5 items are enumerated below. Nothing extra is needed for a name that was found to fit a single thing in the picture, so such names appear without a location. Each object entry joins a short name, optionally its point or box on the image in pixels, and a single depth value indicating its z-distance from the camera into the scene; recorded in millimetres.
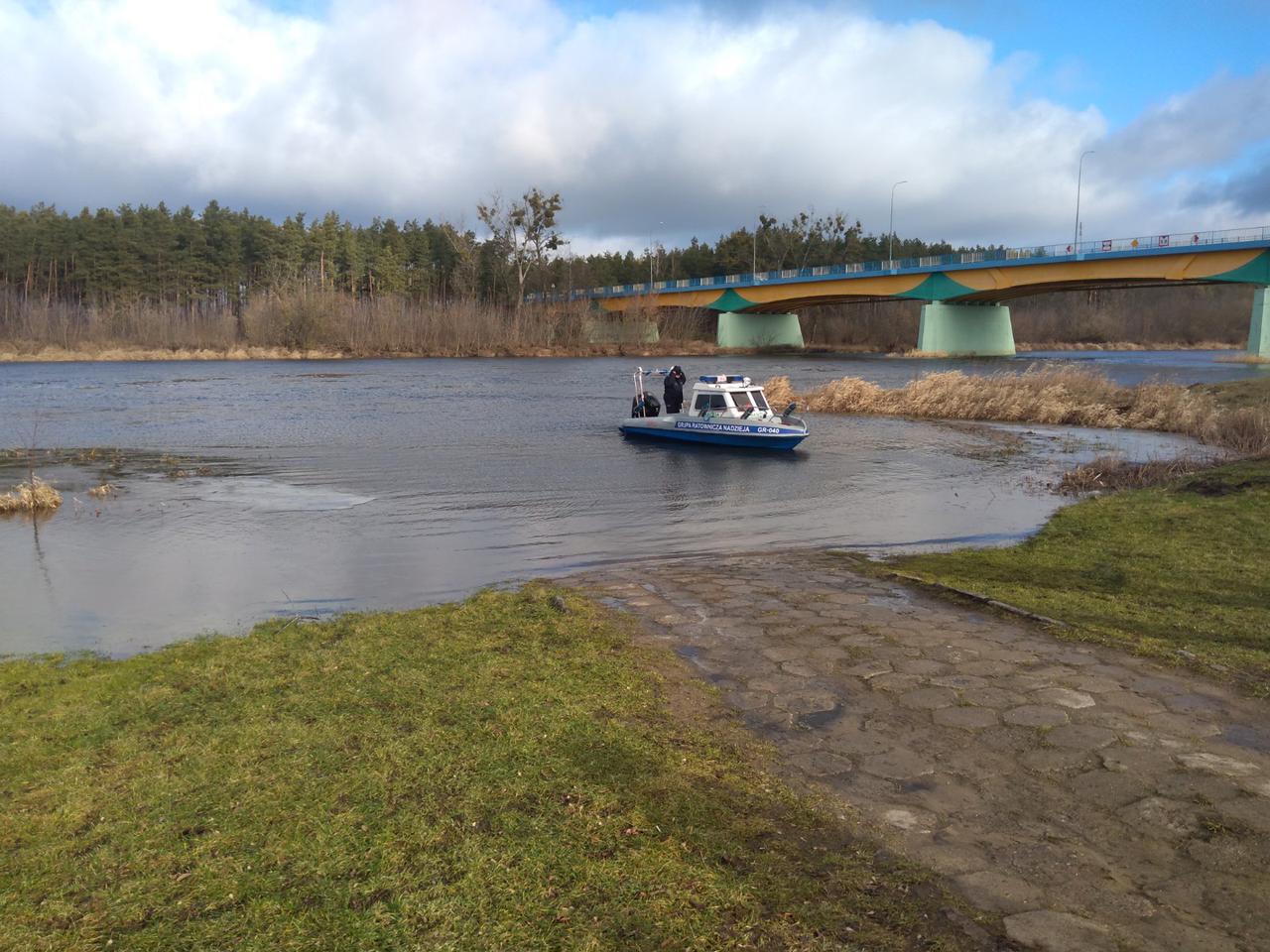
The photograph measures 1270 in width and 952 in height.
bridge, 61719
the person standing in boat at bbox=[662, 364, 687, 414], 33531
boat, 29453
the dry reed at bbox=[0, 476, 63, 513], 18641
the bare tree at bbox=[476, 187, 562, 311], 109188
